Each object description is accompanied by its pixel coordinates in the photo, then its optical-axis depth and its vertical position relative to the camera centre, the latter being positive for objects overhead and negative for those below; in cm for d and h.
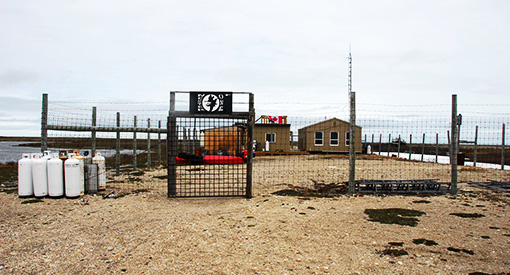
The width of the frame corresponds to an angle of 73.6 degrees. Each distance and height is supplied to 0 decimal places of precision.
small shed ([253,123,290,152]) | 3020 -21
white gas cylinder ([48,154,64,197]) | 802 -108
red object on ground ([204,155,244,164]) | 1666 -128
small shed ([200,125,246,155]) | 2112 -62
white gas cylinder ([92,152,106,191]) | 897 -99
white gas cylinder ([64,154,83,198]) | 811 -107
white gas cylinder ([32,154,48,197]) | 801 -104
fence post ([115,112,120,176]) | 1169 -56
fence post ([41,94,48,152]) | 883 +31
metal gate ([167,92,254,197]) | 814 +46
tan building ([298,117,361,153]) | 3027 -9
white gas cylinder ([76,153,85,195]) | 840 -99
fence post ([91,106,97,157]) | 1078 +39
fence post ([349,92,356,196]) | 846 -7
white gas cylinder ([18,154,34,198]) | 802 -108
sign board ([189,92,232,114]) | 812 +76
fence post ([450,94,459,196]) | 869 -21
